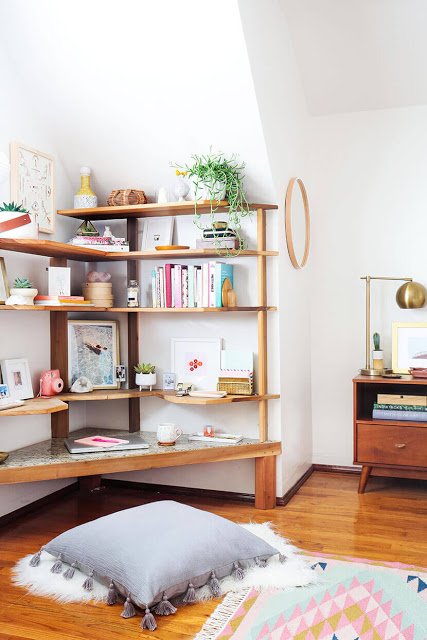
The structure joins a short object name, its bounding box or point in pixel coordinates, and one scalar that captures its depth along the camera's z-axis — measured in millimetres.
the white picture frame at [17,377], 3230
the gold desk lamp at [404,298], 3830
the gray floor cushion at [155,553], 2328
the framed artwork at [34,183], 3270
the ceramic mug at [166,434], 3418
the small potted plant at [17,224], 2969
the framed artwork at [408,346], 3883
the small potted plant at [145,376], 3695
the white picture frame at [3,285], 3102
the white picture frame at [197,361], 3648
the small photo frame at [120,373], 3793
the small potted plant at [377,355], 3863
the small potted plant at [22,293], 3066
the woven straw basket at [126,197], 3566
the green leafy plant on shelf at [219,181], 3273
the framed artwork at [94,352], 3682
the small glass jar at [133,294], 3662
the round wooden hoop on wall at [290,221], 3629
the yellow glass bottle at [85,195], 3650
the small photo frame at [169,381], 3711
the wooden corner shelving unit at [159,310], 3408
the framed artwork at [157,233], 3699
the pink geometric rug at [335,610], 2145
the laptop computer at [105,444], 3275
